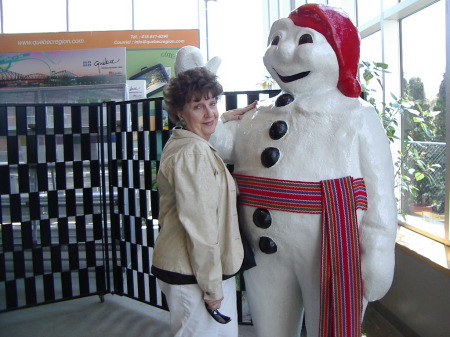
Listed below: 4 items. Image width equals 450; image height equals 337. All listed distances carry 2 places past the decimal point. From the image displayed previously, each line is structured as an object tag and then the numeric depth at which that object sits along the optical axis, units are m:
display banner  5.39
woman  1.36
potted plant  2.64
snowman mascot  1.50
